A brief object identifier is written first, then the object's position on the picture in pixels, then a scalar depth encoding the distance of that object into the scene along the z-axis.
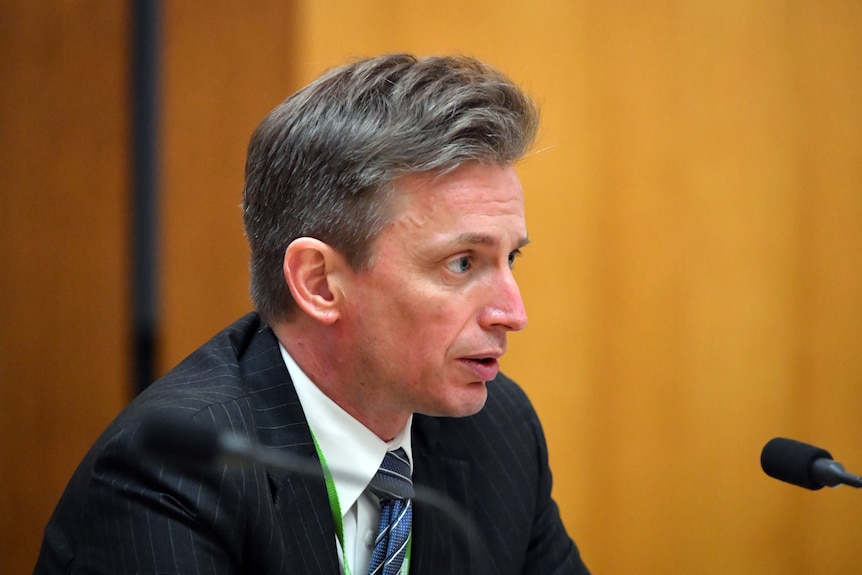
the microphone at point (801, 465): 2.34
